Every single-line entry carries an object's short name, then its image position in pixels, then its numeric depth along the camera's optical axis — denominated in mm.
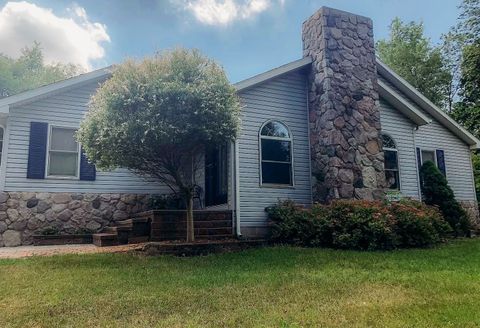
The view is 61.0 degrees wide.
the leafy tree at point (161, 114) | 7160
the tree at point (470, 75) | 19453
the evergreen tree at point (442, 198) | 11844
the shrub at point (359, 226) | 8117
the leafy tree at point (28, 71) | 25484
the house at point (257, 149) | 9789
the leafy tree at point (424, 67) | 24766
